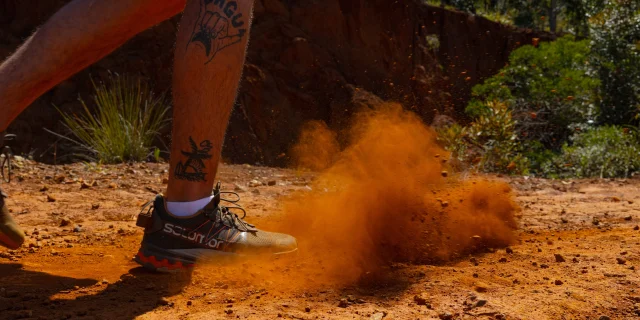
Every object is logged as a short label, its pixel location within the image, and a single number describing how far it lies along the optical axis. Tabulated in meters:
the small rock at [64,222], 3.38
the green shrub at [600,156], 7.56
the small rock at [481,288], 2.11
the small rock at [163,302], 2.05
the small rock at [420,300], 2.01
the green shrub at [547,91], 10.00
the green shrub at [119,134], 6.47
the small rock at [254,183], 5.27
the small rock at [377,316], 1.89
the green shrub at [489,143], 7.75
